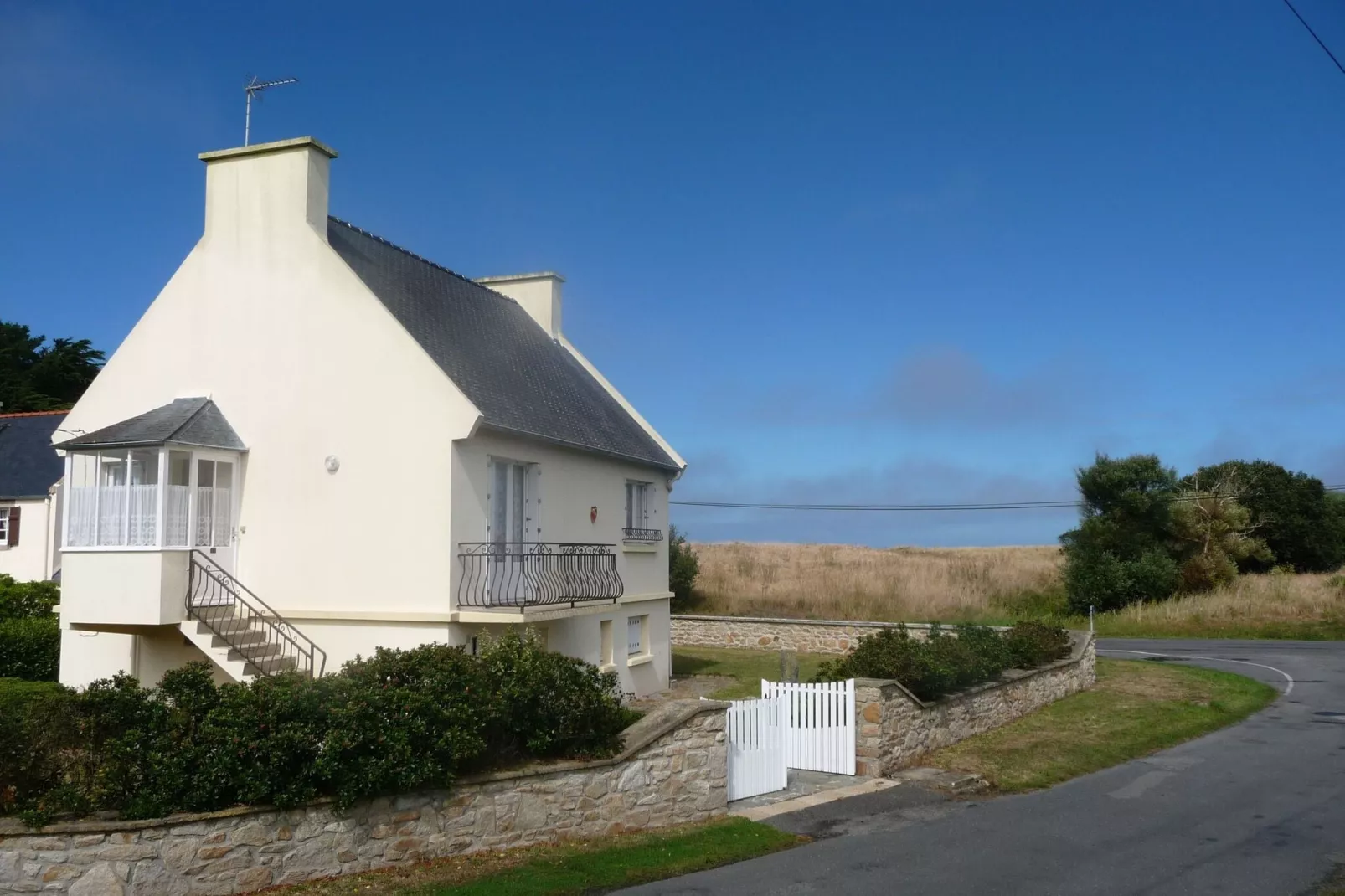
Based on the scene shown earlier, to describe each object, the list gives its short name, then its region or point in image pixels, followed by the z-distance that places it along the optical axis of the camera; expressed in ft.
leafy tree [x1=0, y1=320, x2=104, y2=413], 155.84
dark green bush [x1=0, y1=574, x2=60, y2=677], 61.26
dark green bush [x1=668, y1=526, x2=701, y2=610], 128.98
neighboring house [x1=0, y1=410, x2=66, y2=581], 97.14
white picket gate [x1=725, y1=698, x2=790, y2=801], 44.14
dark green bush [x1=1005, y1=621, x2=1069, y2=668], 70.13
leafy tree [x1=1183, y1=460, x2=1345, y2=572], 183.62
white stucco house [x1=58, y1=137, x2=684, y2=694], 51.34
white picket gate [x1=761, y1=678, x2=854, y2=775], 48.78
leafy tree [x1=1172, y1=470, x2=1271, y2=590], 147.13
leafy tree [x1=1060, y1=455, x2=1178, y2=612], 139.95
